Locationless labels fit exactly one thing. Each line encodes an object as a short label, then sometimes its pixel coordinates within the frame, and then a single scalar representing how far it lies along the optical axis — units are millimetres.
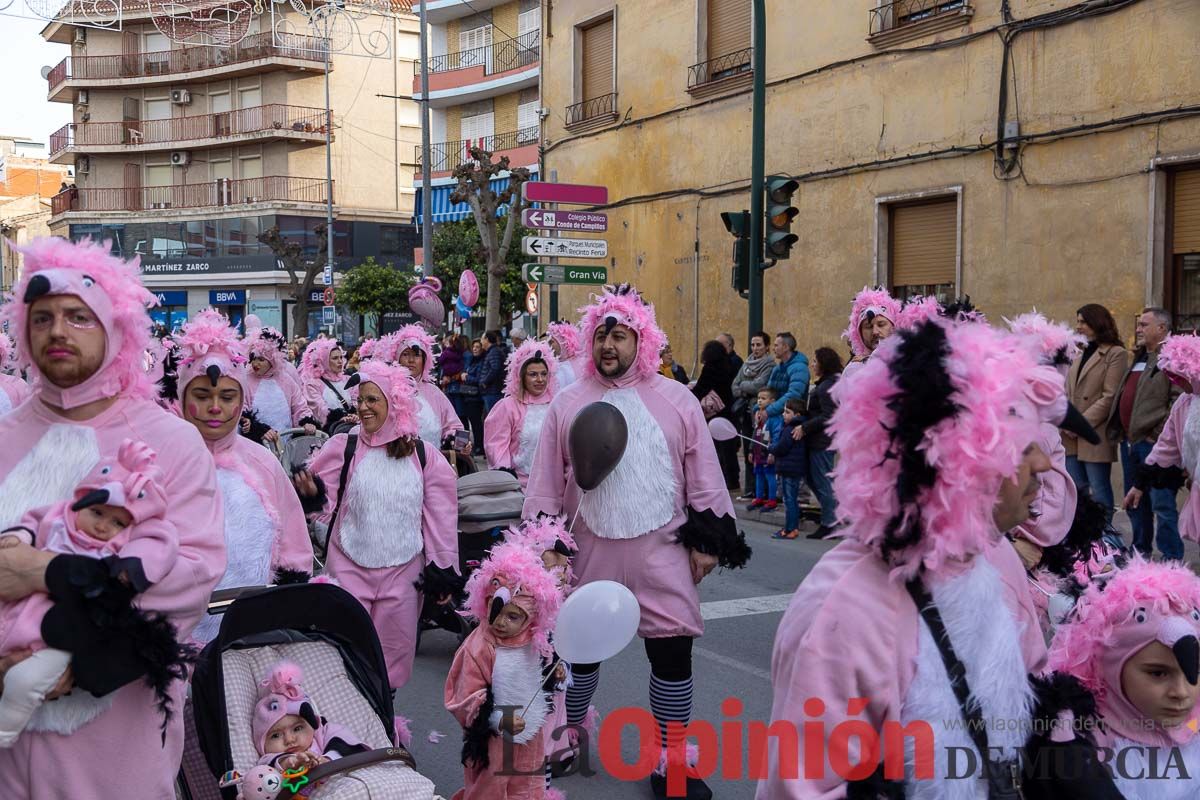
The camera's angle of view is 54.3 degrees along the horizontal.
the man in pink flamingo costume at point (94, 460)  2773
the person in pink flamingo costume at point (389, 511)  5430
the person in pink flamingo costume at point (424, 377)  9125
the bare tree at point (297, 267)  42531
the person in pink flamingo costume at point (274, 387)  10117
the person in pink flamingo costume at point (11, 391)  7051
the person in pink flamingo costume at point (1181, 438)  6883
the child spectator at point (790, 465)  11109
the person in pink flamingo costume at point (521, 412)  8734
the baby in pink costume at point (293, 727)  3877
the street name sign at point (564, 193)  15116
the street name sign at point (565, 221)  15305
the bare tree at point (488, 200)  23719
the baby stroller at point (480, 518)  7000
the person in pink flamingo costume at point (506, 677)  4480
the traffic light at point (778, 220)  12992
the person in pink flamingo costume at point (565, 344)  10868
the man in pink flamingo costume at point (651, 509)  5012
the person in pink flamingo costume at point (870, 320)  7523
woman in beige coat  9617
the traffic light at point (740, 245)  13250
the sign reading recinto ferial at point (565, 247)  15570
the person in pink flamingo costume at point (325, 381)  10461
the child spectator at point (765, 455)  11695
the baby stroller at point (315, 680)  3732
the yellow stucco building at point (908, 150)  11992
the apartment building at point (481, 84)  34719
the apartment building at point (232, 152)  48594
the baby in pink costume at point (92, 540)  2585
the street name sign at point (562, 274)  15594
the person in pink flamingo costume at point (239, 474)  4488
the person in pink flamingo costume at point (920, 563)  2271
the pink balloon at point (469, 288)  24031
